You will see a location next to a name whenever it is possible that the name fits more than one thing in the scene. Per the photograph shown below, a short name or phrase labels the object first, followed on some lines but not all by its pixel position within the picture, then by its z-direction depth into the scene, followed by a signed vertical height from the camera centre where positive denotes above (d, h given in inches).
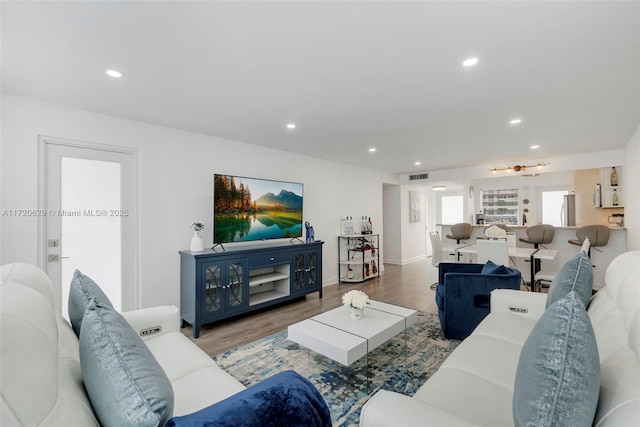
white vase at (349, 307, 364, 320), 98.5 -34.3
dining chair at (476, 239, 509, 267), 160.1 -21.9
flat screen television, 143.6 +3.1
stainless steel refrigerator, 289.8 +1.5
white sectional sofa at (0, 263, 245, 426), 23.5 -15.2
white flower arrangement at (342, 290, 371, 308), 95.9 -29.4
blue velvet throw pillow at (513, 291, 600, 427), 29.9 -17.9
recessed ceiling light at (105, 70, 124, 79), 83.6 +42.4
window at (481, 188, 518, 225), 348.2 +9.2
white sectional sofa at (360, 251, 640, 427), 33.0 -28.7
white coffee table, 79.3 -36.4
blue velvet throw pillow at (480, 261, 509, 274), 113.3 -22.8
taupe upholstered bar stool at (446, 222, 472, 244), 233.5 -14.7
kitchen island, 190.1 -25.7
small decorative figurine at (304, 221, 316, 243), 183.2 -12.8
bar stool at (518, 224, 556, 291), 207.2 -15.5
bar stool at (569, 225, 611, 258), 183.9 -14.2
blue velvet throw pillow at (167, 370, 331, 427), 31.2 -22.8
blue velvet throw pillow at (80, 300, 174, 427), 29.5 -18.4
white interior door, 108.9 -1.4
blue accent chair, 108.7 -32.3
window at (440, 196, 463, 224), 381.1 +5.7
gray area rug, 81.8 -51.7
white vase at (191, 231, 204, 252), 132.3 -13.5
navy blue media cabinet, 126.8 -33.2
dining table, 162.2 -24.2
